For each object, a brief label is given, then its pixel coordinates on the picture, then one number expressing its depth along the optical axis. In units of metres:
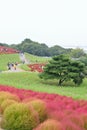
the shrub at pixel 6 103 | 14.37
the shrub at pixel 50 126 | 10.12
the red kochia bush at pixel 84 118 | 12.32
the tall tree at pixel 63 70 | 44.47
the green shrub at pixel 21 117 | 11.79
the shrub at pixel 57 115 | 12.22
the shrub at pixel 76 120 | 11.94
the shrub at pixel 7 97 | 16.08
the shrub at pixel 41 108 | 12.71
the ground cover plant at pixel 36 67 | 64.12
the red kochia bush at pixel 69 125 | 10.79
